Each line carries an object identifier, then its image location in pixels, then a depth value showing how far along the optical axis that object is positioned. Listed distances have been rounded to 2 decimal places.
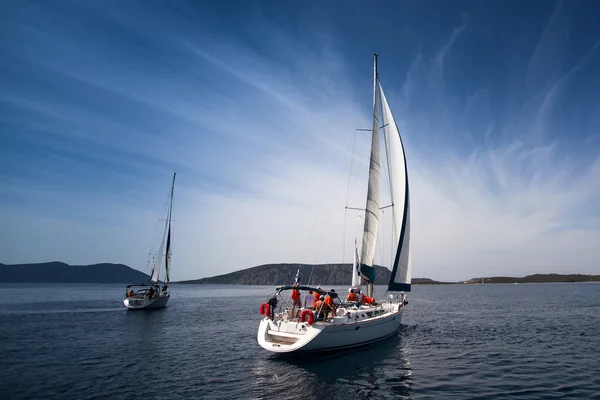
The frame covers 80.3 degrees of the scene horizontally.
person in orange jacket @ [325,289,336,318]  18.05
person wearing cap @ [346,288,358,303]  22.02
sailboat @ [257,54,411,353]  16.98
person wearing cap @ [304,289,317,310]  19.45
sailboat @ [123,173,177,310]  44.72
